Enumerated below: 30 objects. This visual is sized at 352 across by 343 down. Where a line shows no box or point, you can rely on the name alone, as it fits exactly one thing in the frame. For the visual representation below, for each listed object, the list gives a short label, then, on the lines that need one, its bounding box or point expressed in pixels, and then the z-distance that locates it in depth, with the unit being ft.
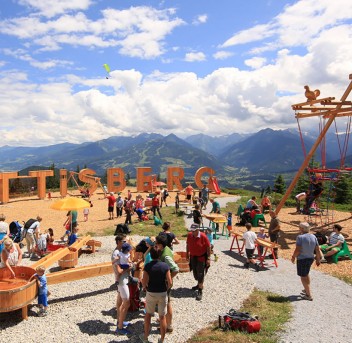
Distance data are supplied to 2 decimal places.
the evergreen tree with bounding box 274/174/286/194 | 196.65
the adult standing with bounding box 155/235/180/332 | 20.30
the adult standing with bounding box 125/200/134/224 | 61.62
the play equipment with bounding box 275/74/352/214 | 52.60
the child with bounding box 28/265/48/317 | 24.38
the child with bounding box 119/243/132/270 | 22.18
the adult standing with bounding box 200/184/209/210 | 79.15
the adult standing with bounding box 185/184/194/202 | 89.71
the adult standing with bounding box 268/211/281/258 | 40.75
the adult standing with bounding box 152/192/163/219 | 64.23
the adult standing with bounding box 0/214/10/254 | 36.37
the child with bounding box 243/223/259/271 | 36.14
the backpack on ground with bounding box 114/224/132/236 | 28.55
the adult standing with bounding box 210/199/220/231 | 62.69
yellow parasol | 40.58
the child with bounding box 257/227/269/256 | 41.15
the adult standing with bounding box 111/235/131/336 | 21.57
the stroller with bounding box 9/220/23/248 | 46.32
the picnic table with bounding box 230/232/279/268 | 36.88
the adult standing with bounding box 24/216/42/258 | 40.42
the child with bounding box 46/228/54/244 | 42.52
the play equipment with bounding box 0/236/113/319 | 22.35
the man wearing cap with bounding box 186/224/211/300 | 27.12
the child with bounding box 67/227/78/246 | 39.19
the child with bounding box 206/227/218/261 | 37.91
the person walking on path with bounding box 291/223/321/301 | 27.12
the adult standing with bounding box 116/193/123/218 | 70.76
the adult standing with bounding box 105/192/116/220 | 68.90
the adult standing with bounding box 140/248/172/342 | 19.03
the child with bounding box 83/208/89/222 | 68.94
